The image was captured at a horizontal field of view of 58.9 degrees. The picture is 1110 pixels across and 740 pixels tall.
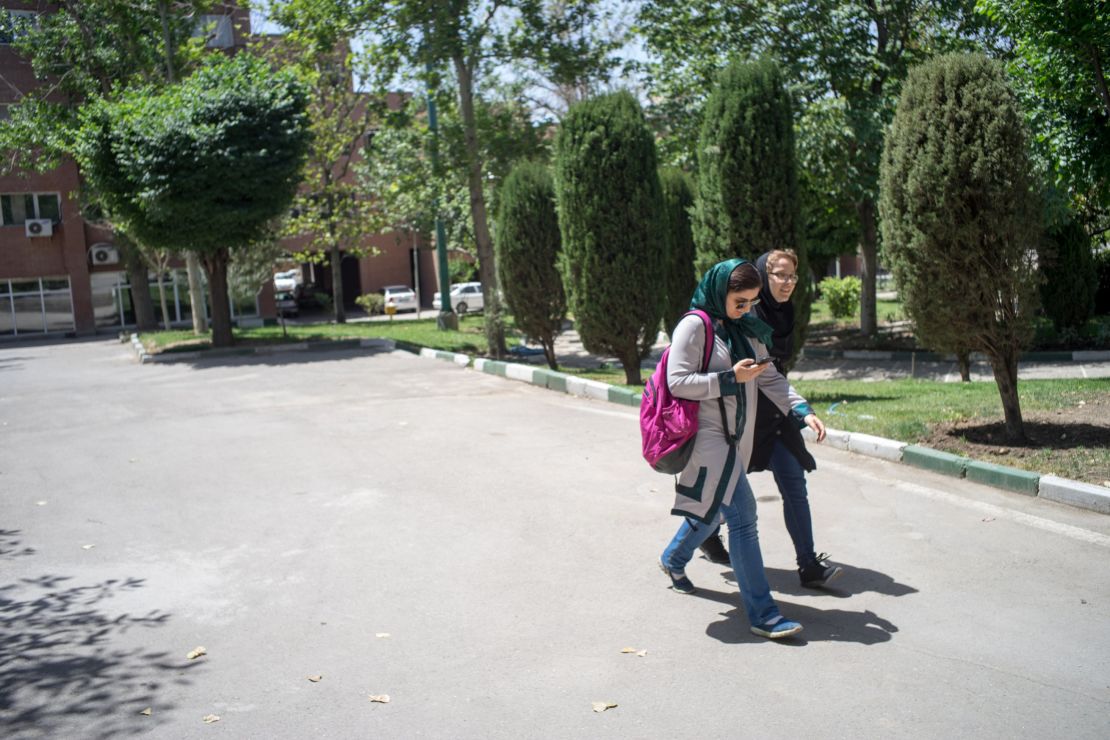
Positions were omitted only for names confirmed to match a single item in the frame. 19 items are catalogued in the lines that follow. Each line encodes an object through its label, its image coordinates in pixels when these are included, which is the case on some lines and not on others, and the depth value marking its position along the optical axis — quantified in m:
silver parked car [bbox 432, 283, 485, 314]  45.29
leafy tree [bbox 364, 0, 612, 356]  17.70
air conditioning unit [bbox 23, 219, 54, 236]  37.22
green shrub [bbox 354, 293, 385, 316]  46.47
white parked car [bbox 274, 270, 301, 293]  48.95
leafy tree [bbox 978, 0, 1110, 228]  9.59
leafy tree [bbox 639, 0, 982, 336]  20.22
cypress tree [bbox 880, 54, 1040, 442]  7.98
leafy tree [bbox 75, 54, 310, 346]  20.41
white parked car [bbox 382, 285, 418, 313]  44.84
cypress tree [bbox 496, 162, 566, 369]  17.78
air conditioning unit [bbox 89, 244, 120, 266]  38.78
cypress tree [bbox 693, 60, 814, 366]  11.78
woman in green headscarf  4.82
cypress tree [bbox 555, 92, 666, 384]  13.84
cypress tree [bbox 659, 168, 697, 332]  19.77
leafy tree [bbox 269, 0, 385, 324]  33.19
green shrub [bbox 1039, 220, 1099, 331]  20.08
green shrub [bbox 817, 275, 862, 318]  31.20
